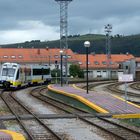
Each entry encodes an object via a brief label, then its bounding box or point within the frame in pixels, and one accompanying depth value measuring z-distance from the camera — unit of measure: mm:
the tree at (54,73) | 91725
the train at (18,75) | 50719
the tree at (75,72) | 113275
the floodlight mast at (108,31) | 96438
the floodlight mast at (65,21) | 62928
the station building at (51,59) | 138375
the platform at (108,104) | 21034
